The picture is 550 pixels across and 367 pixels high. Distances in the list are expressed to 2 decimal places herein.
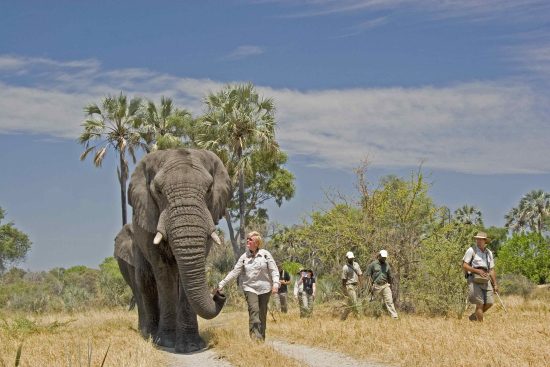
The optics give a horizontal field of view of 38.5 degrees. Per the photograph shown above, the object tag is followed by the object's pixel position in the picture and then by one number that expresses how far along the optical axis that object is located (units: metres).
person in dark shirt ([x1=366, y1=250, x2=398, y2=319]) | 17.33
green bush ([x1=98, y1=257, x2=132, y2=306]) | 35.41
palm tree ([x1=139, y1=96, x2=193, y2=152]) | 39.75
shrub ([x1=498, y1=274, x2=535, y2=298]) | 35.22
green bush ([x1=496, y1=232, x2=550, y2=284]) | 45.19
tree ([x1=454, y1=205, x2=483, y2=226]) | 79.38
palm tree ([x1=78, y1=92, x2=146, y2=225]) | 38.69
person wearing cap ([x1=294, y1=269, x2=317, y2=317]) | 21.86
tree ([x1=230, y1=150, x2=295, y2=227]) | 50.81
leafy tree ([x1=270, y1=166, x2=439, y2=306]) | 20.59
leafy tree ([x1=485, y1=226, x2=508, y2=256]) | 65.90
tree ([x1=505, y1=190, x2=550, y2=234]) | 86.19
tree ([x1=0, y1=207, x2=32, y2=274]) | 68.03
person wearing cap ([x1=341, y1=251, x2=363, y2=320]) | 18.44
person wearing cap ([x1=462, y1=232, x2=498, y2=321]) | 15.42
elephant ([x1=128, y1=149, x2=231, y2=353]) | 12.30
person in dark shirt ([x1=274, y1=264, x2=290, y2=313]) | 22.10
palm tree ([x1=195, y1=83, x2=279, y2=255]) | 39.22
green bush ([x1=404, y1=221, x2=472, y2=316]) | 19.38
